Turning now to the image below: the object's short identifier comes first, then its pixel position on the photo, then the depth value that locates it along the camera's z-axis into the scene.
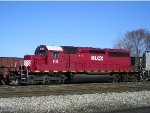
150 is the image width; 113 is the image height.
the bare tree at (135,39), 64.04
